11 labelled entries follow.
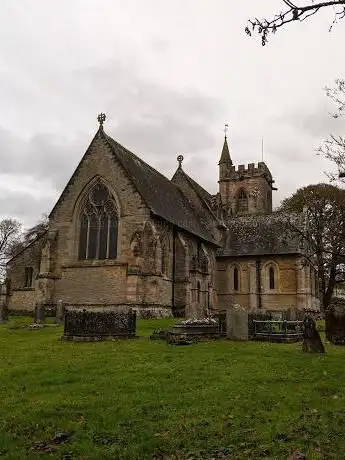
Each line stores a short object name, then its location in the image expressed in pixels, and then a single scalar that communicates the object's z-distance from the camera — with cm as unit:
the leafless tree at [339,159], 1462
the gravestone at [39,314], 2273
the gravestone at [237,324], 1691
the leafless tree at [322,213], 3703
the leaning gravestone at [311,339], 1394
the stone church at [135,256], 2705
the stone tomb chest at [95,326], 1645
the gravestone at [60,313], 2308
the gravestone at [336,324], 1622
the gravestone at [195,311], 1971
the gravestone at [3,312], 2405
